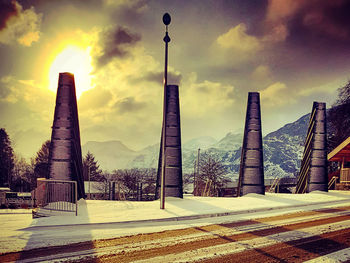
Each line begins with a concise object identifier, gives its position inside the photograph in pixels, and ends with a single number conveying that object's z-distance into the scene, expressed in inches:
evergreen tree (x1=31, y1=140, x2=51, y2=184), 1748.9
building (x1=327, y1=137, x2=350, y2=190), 926.7
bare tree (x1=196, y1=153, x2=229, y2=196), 1726.1
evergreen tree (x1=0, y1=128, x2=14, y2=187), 1830.3
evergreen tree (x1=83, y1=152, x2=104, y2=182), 2239.3
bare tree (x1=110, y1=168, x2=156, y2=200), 1570.3
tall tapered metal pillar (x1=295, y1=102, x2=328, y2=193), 826.2
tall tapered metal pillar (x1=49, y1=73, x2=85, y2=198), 519.5
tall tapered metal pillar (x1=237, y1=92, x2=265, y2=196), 708.7
